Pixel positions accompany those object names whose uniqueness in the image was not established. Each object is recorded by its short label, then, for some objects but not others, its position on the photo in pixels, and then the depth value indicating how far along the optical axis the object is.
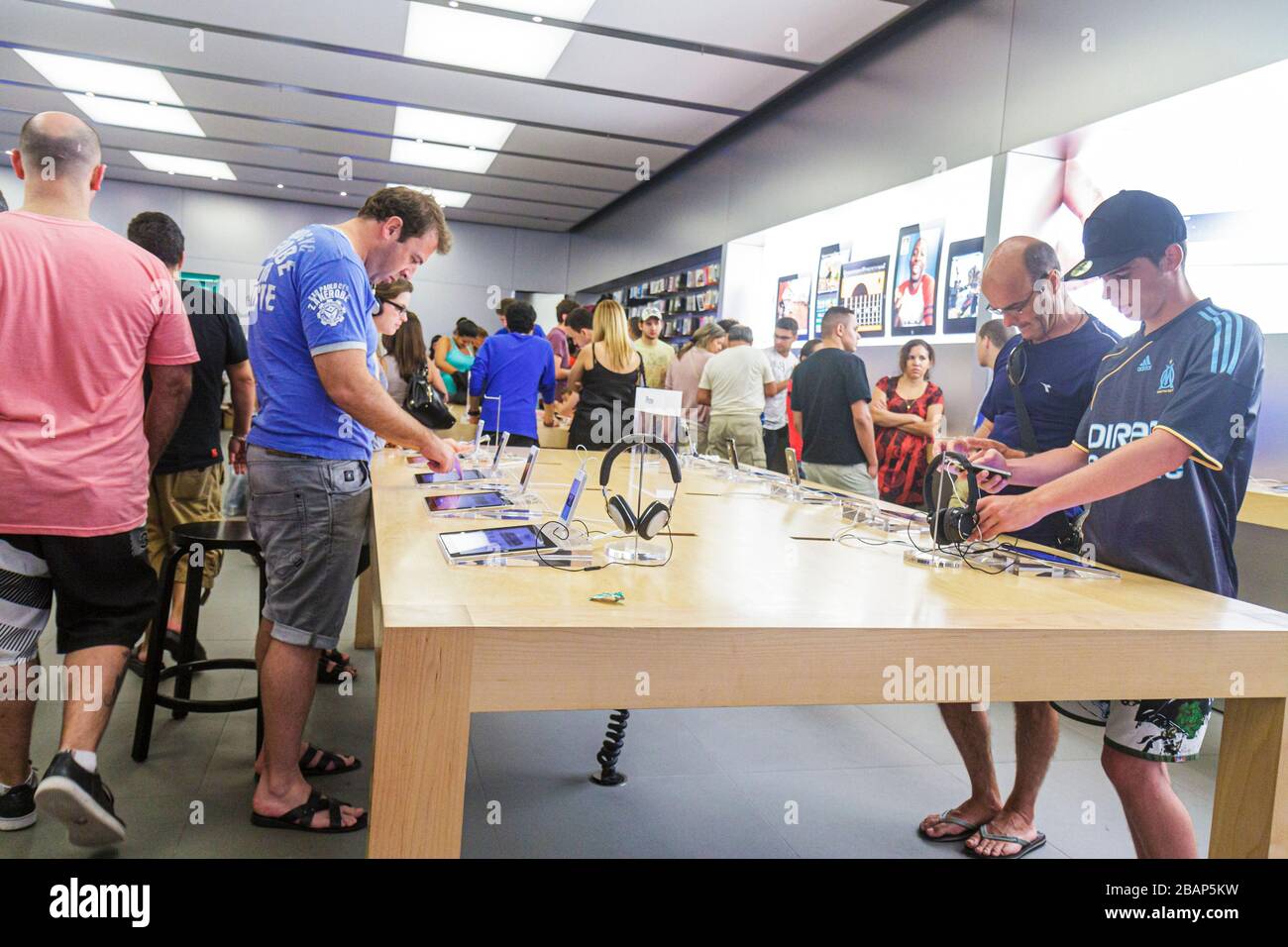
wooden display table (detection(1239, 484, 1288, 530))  3.08
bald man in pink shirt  1.90
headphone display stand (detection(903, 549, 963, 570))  1.80
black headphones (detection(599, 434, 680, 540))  1.66
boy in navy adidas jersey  1.63
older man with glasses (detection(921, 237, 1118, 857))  2.23
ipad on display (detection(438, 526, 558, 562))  1.58
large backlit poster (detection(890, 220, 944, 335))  5.43
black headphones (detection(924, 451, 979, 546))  1.77
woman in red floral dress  4.89
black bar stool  2.47
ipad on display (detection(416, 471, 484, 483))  2.63
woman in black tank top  4.86
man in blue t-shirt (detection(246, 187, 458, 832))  1.99
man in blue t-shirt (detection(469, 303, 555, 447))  4.69
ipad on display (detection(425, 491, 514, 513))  2.13
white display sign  2.91
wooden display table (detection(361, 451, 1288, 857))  1.10
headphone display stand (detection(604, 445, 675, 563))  1.65
